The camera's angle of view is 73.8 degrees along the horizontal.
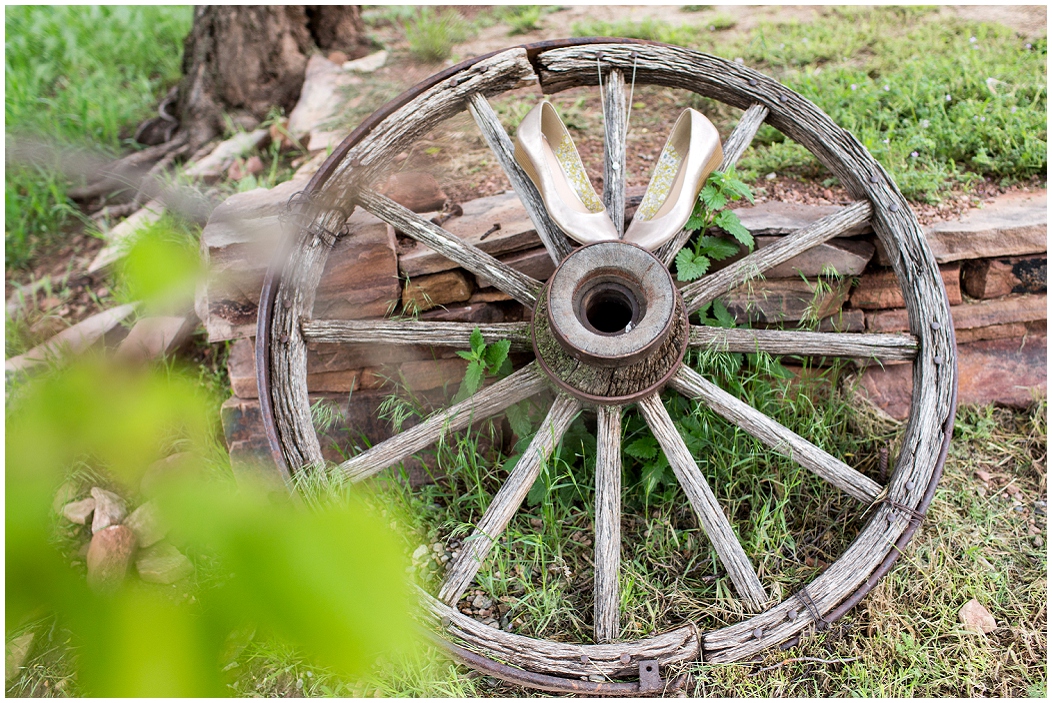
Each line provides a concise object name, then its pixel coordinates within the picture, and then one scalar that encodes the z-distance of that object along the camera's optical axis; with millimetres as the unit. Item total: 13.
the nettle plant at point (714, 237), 2287
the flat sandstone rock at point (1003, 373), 2658
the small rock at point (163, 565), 2232
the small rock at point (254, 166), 3481
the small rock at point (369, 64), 3883
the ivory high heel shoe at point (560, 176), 2029
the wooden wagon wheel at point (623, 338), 1982
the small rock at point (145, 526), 2361
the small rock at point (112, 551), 2180
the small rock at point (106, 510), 2391
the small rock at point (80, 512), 2438
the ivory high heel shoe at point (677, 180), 2021
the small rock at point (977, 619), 2115
